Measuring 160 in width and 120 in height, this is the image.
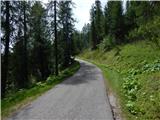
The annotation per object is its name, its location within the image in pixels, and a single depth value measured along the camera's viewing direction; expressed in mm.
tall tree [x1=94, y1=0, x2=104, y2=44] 34965
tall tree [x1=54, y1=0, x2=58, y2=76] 13217
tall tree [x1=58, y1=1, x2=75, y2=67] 21005
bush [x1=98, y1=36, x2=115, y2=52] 24175
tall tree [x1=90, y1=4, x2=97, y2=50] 36261
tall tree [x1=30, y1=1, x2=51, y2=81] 15795
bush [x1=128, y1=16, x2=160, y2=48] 4766
